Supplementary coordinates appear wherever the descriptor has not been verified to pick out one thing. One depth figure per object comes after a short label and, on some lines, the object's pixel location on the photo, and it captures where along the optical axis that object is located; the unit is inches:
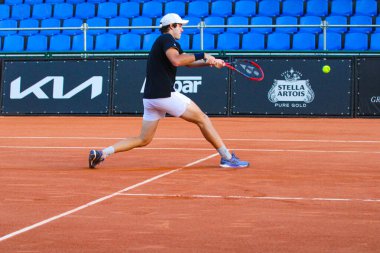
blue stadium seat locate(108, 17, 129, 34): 958.4
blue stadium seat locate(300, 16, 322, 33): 874.8
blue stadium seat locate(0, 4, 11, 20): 1050.7
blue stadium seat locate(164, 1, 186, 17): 963.3
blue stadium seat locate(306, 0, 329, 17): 913.5
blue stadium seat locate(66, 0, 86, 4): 1042.9
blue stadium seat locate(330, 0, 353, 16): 903.1
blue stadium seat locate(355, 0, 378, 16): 897.1
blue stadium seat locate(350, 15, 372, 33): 865.9
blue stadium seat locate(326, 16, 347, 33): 871.1
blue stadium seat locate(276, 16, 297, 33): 887.7
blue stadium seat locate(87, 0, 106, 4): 1024.9
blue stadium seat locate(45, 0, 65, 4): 1052.5
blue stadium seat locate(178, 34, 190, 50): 892.2
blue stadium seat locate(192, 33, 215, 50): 884.0
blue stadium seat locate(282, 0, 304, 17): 922.7
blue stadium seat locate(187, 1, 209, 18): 957.8
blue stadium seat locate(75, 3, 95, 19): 1015.0
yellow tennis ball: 772.6
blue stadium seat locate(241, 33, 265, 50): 874.1
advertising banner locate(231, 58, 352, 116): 770.8
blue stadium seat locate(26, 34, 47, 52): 963.0
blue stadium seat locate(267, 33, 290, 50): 863.7
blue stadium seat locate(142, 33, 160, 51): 912.3
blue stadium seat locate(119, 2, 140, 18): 988.6
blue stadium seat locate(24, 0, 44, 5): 1056.8
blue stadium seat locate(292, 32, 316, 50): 851.4
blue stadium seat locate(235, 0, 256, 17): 940.0
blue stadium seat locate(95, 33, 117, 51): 931.3
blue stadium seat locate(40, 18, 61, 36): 1000.2
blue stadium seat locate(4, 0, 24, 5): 1067.9
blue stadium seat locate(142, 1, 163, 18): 972.6
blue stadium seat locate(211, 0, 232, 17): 948.6
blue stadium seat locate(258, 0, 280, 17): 928.3
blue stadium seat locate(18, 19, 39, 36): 993.4
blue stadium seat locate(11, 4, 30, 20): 1042.1
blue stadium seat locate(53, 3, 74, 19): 1022.1
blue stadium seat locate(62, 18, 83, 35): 990.8
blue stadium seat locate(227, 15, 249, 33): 909.8
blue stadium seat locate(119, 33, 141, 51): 922.1
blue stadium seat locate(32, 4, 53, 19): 1031.0
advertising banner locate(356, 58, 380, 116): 764.6
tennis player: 333.4
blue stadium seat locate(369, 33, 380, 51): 837.2
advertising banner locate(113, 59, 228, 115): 793.6
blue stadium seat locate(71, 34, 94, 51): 938.7
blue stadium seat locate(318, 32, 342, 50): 846.5
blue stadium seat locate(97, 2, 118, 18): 998.4
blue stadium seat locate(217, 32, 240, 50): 883.4
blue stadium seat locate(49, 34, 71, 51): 949.2
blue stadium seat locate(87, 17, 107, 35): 963.3
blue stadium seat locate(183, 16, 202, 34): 913.7
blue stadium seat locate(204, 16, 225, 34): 915.4
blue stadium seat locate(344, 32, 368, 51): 842.2
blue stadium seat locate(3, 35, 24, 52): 970.7
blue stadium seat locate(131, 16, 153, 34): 948.5
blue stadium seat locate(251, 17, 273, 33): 904.3
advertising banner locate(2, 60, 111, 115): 820.0
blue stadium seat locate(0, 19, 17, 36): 1021.4
